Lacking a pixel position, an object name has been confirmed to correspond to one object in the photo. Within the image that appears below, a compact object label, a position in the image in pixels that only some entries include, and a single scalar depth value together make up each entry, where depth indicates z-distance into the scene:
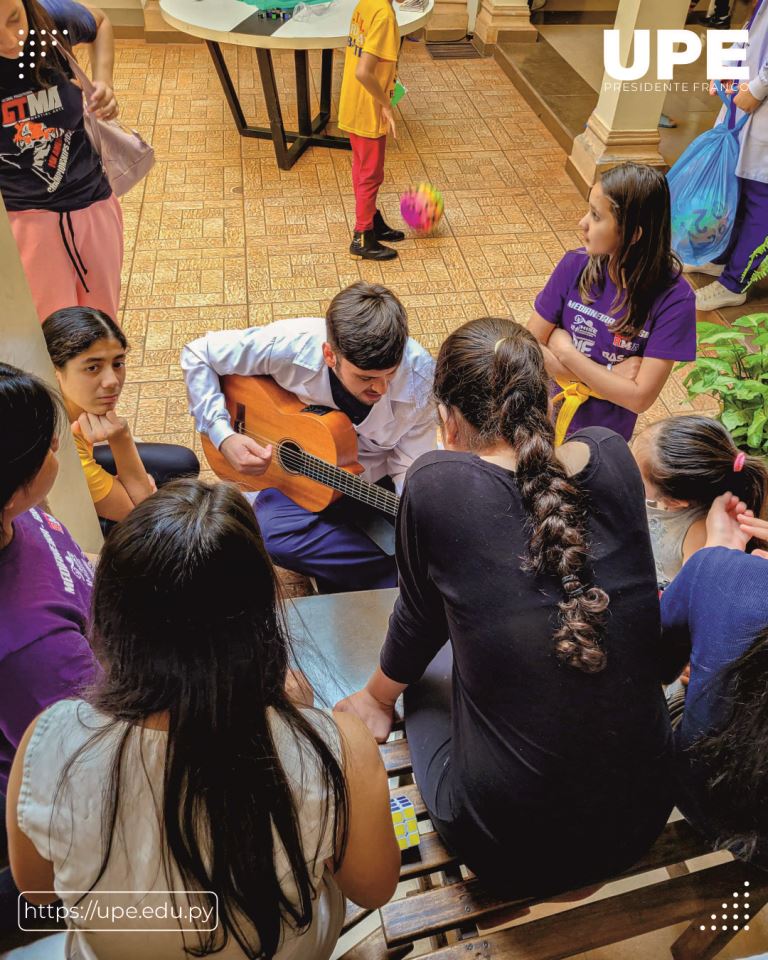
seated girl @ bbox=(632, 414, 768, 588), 1.82
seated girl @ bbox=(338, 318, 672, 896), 1.24
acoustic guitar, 2.40
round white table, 4.63
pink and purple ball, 4.54
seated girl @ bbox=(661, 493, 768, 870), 1.30
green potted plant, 2.39
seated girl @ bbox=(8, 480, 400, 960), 1.00
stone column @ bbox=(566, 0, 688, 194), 4.47
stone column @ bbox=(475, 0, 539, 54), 6.70
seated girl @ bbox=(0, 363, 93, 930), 1.24
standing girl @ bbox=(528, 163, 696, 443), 2.17
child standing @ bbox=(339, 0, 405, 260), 3.66
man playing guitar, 2.35
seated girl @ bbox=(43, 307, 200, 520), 2.13
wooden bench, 1.38
